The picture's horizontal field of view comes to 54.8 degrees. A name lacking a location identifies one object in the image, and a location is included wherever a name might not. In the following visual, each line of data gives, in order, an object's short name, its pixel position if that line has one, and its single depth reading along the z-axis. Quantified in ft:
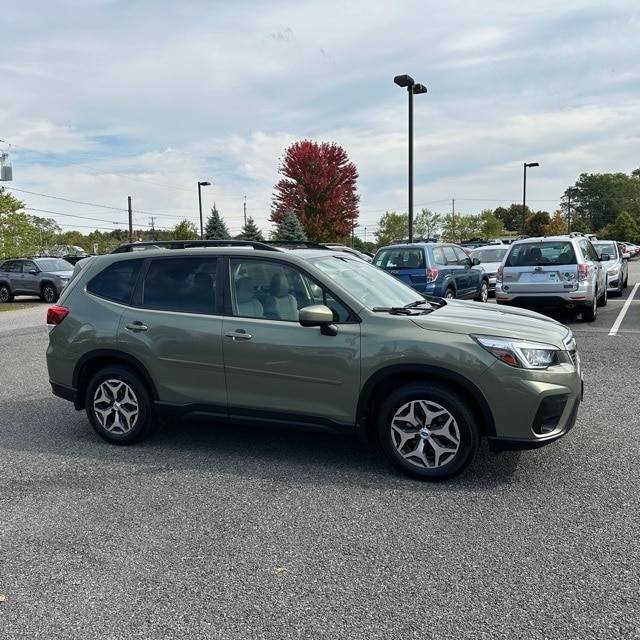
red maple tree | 175.01
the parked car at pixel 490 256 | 61.52
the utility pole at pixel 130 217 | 167.12
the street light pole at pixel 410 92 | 59.21
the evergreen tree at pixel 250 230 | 178.60
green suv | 13.47
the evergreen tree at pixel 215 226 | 183.21
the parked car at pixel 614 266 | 57.21
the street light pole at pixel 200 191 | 135.04
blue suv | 43.19
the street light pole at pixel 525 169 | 132.77
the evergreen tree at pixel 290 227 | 155.74
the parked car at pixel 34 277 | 74.02
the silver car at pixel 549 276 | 37.91
